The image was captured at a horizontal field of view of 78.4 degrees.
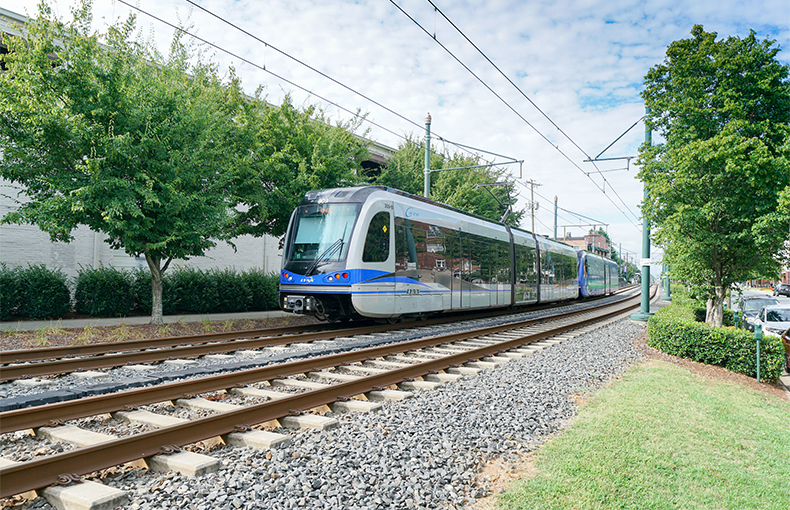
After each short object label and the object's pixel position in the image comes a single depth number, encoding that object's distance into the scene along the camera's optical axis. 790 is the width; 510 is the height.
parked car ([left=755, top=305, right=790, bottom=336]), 14.42
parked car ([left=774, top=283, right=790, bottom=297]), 48.62
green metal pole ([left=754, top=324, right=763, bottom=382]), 9.25
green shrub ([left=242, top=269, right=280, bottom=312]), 18.22
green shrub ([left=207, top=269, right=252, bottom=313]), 17.06
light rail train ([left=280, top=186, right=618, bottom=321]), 11.11
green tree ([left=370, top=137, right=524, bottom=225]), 29.09
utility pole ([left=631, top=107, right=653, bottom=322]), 18.08
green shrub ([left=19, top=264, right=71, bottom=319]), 12.81
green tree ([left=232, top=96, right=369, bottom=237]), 14.42
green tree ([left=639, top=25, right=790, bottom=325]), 10.47
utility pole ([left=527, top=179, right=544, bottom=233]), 35.37
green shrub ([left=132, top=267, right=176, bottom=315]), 15.03
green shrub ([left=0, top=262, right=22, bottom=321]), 12.41
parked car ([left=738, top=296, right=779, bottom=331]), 18.09
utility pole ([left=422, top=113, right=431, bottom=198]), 19.53
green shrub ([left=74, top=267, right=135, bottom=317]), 13.89
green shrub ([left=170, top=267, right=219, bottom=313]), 15.88
